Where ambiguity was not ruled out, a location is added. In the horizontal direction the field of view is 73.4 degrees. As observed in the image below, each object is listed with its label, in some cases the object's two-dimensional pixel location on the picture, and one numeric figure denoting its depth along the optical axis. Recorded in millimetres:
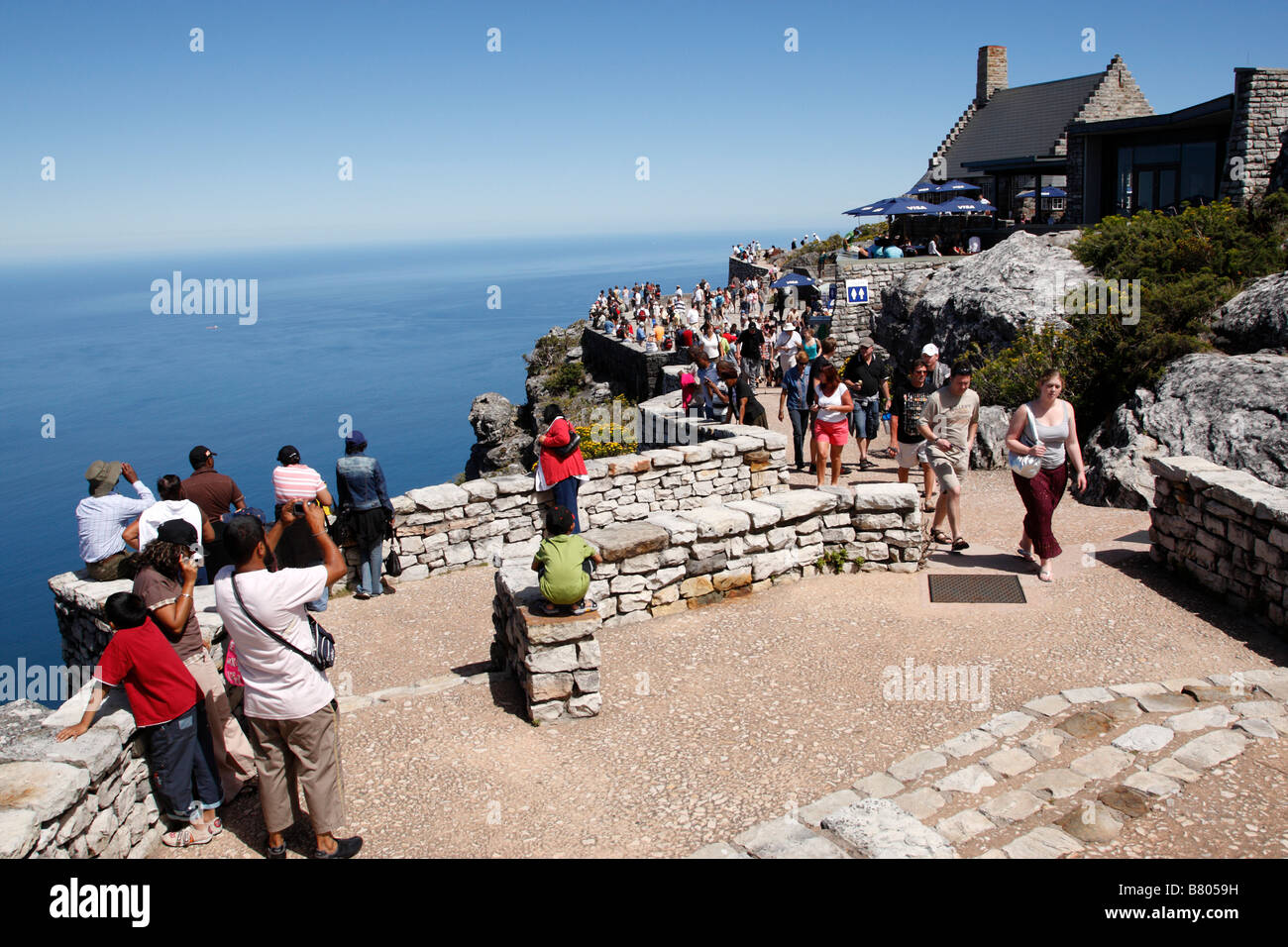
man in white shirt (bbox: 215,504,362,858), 4288
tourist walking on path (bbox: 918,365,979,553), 9125
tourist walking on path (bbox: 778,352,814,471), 12547
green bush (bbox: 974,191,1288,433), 13117
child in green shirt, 5914
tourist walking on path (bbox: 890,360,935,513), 10156
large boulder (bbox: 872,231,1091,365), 17672
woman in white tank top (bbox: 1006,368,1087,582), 8141
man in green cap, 7930
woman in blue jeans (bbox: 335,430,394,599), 9172
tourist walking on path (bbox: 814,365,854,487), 10961
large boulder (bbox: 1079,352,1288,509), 10633
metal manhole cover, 8055
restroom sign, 26062
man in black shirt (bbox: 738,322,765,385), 17766
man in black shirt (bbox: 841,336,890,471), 12406
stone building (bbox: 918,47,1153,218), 33094
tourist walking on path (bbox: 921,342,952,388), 10172
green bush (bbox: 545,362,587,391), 39906
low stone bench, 5922
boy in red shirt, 4480
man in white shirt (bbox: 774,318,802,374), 16125
